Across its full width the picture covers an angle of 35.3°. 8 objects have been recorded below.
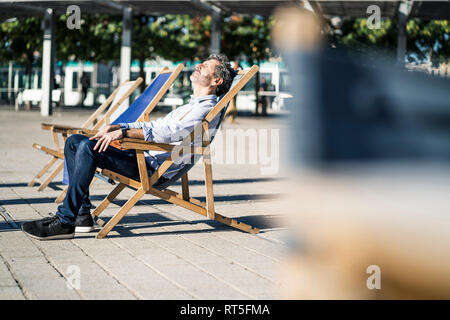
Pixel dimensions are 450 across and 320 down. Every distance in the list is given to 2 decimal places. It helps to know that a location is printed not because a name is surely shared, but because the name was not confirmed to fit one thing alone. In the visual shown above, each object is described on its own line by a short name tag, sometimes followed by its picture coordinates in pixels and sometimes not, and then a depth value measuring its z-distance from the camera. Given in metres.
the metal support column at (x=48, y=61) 25.09
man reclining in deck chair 4.84
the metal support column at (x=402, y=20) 20.42
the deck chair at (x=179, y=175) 4.98
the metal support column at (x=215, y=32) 22.62
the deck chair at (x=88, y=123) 6.54
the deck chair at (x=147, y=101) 6.23
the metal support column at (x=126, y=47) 23.47
